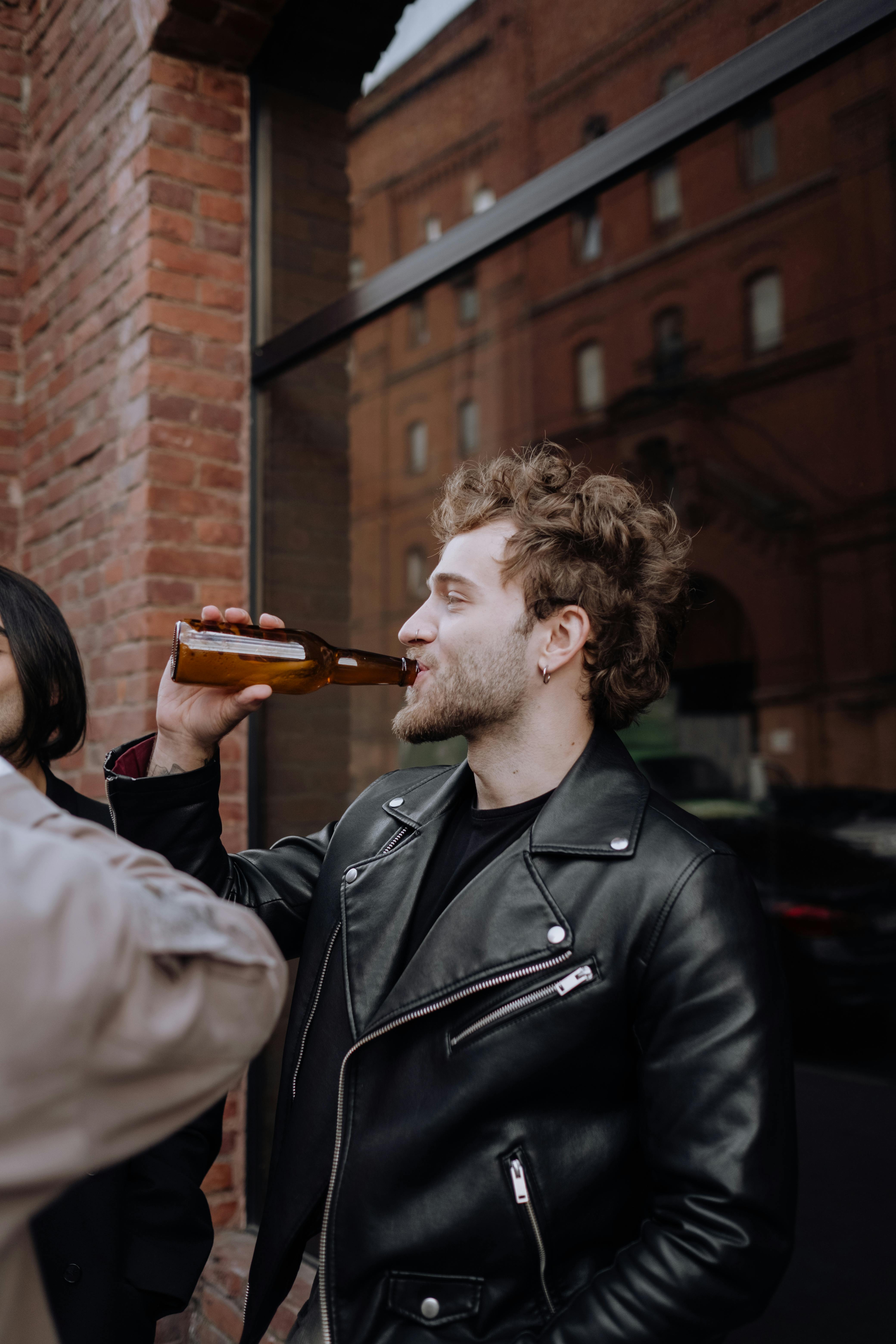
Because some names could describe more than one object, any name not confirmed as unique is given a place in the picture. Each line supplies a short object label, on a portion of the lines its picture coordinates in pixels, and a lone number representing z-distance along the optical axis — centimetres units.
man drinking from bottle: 122
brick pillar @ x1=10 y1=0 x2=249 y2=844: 290
